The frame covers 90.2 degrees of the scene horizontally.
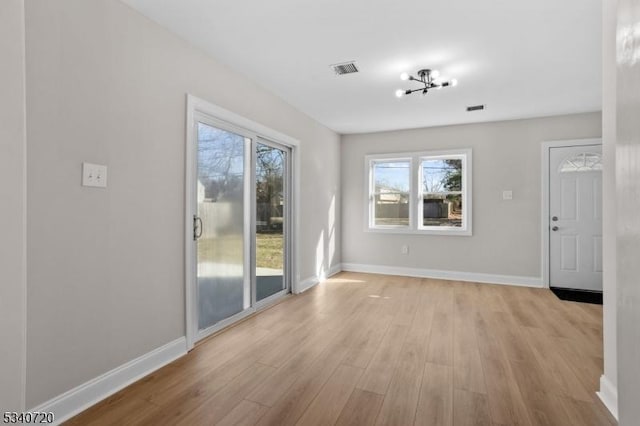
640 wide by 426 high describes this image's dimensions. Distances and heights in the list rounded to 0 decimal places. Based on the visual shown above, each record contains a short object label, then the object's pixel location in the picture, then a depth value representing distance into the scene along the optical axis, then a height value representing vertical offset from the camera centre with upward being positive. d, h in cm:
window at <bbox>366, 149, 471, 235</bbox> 537 +37
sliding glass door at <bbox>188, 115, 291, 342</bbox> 293 -10
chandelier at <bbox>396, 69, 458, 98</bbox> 318 +138
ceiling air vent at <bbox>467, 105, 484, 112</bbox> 439 +147
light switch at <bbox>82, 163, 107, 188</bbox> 191 +23
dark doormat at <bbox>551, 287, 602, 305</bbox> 414 -112
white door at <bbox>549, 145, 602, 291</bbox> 457 -5
